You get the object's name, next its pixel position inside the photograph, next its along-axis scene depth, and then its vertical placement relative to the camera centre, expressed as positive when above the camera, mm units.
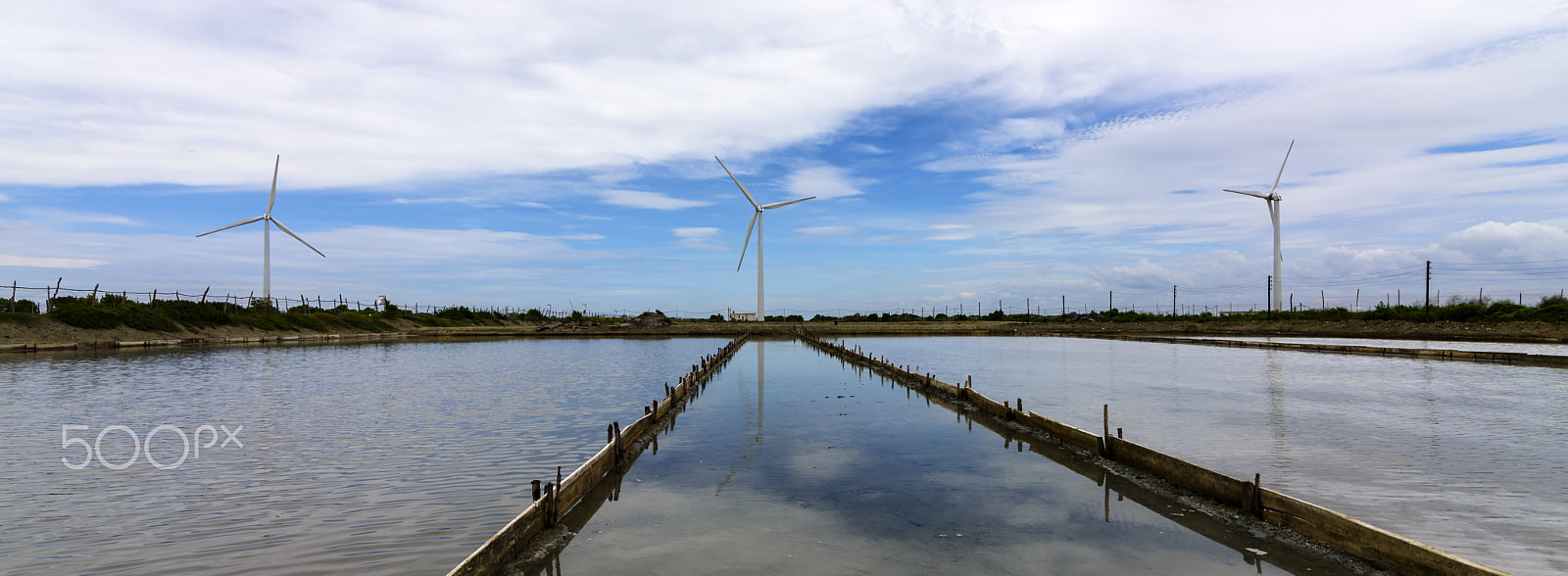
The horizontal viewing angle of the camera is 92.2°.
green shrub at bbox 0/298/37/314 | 49462 +271
